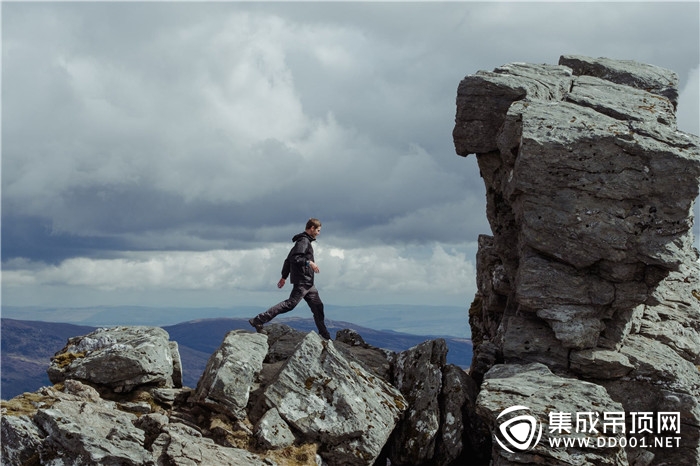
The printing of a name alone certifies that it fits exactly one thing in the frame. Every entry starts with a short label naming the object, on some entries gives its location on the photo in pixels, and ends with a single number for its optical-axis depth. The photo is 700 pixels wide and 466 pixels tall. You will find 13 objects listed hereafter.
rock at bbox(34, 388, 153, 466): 19.84
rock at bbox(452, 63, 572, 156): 32.50
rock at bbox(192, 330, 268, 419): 24.88
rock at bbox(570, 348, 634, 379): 27.88
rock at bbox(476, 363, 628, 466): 22.44
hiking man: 29.05
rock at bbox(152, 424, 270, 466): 20.95
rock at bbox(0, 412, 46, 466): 20.42
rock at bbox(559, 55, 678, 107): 37.56
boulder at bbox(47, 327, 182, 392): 26.86
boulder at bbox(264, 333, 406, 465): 24.55
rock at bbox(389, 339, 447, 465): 25.72
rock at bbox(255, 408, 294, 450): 23.64
